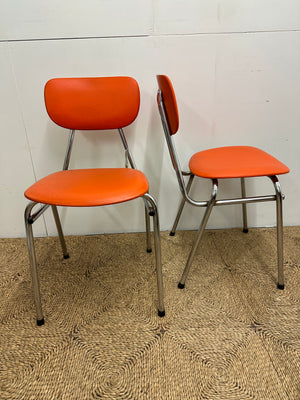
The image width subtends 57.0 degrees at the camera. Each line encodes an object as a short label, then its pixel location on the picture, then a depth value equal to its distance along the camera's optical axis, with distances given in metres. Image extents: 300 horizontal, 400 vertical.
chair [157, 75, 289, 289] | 0.96
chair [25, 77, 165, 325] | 0.86
